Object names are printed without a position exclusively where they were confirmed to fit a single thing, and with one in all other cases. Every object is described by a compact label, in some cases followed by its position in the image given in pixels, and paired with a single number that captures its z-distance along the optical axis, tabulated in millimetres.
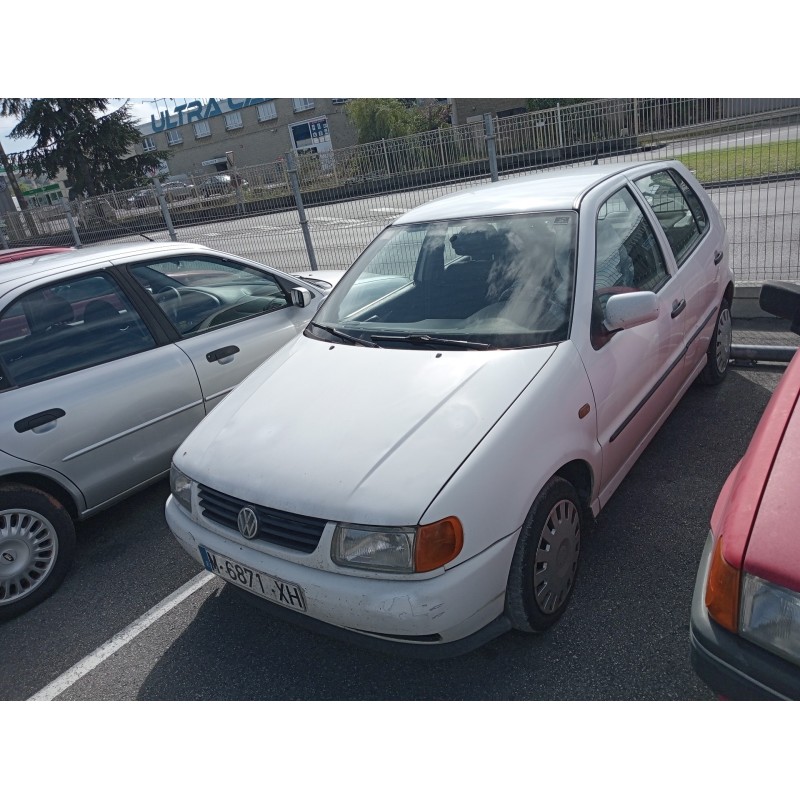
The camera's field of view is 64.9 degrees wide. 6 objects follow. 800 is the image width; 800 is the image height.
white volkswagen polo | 2127
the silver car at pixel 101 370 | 3297
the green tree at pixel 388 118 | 33688
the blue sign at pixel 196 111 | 45781
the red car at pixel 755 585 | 1528
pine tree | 29453
